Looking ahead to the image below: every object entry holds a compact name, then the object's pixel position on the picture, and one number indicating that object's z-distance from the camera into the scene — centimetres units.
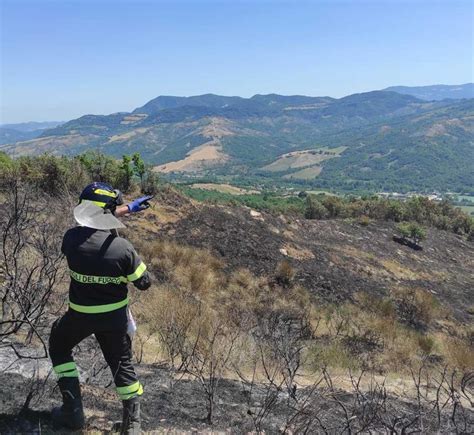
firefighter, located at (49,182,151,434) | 284
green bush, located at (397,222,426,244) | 2233
